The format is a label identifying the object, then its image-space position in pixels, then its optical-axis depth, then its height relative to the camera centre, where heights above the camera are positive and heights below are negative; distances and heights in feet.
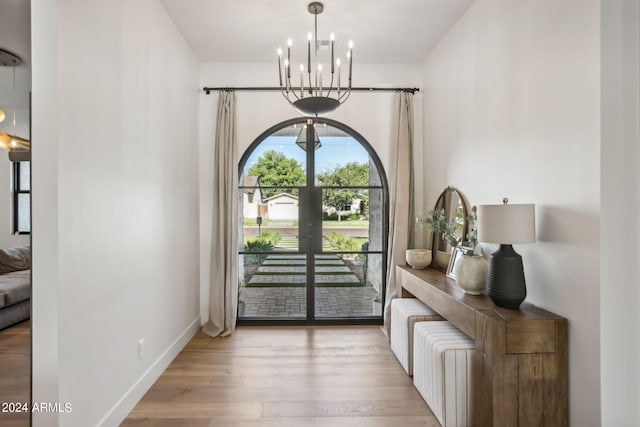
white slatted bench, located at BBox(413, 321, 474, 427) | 6.60 -3.30
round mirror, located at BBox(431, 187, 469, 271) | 9.46 -0.21
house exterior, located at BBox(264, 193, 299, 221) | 12.95 +0.24
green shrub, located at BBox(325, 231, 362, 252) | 13.05 -1.20
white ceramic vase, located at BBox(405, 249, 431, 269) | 10.83 -1.48
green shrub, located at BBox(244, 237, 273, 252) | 12.97 -1.27
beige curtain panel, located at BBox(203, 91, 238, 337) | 12.03 -0.54
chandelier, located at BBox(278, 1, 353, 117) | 7.76 +4.88
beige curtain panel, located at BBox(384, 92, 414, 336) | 12.22 +0.90
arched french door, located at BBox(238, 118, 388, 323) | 12.95 -0.53
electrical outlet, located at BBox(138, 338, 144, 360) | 7.82 -3.23
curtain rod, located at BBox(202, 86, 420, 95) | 12.42 +4.62
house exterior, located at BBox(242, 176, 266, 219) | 12.92 +0.55
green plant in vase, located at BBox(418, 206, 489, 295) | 7.41 -1.29
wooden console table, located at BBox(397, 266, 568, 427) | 5.76 -2.75
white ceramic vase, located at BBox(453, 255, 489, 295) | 7.40 -1.36
